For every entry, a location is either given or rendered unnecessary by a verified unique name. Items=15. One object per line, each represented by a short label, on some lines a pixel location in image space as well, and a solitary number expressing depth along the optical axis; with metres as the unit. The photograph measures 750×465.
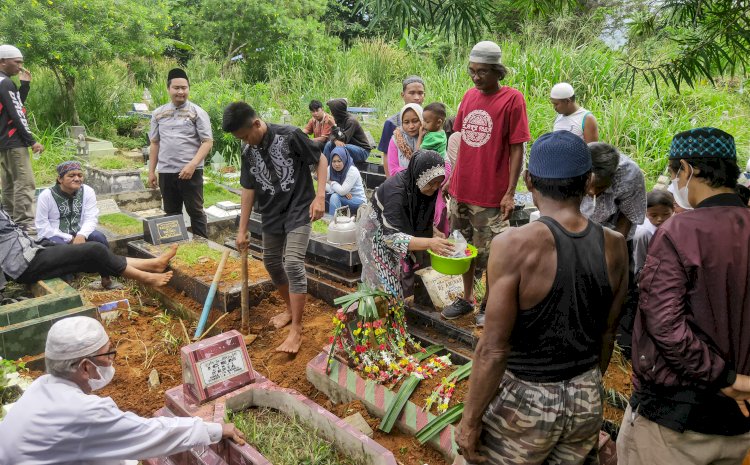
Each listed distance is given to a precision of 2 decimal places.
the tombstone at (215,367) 3.42
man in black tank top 1.89
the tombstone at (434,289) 4.65
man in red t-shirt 4.04
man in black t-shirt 4.33
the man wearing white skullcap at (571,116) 5.27
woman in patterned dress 3.57
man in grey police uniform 6.30
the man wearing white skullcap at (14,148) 6.59
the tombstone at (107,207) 7.39
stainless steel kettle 5.62
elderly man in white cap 2.24
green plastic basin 3.57
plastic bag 3.64
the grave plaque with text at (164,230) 6.10
